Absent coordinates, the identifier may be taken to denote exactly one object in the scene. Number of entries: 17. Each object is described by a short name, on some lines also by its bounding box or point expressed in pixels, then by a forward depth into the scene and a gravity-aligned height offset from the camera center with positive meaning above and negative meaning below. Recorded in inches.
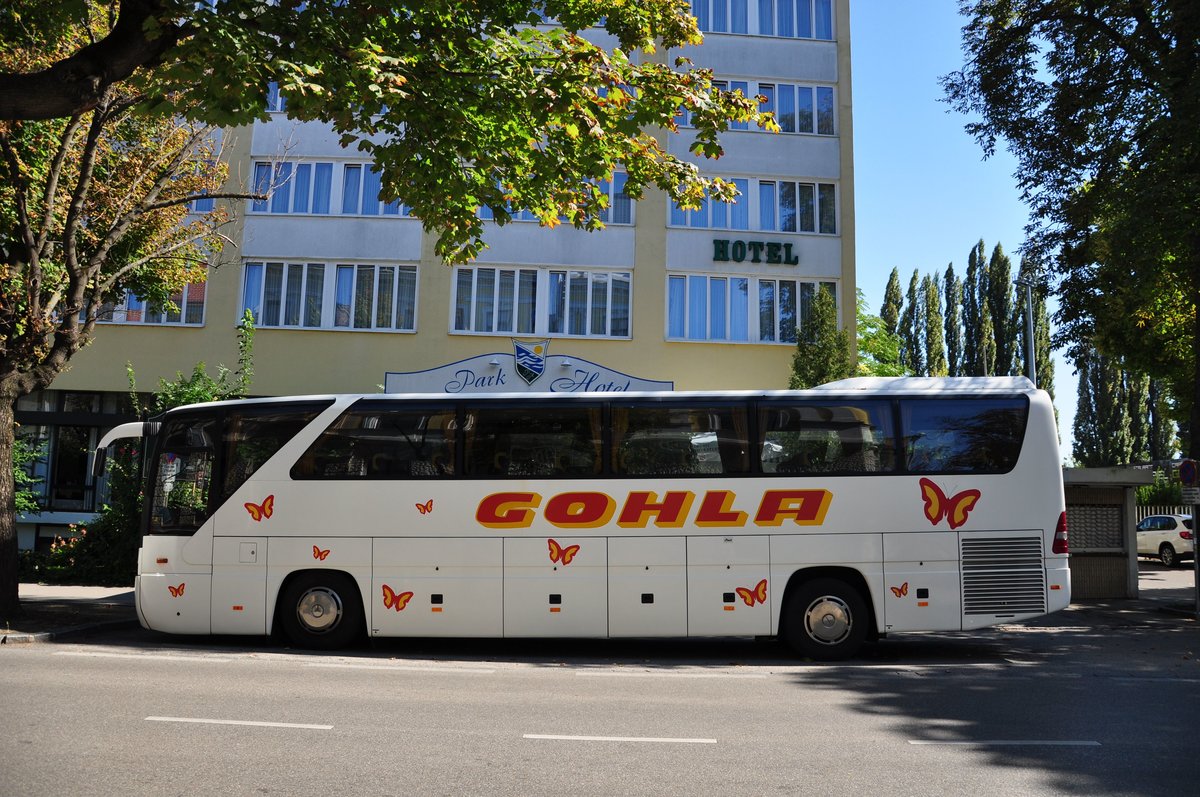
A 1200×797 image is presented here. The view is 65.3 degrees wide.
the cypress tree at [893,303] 2322.8 +565.3
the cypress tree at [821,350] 866.8 +167.4
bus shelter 724.7 +2.2
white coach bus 437.4 +3.8
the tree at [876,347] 1576.0 +313.0
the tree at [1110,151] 574.6 +267.6
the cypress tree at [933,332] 2249.0 +478.0
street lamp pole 1499.8 +310.7
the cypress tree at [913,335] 2293.3 +481.7
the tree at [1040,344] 2143.2 +437.1
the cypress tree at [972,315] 2228.1 +515.9
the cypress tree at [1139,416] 2279.8 +290.6
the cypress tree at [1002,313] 2182.6 +508.9
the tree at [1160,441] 2251.5 +231.8
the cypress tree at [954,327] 2287.2 +500.9
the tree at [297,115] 350.9 +179.3
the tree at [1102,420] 2268.7 +283.5
